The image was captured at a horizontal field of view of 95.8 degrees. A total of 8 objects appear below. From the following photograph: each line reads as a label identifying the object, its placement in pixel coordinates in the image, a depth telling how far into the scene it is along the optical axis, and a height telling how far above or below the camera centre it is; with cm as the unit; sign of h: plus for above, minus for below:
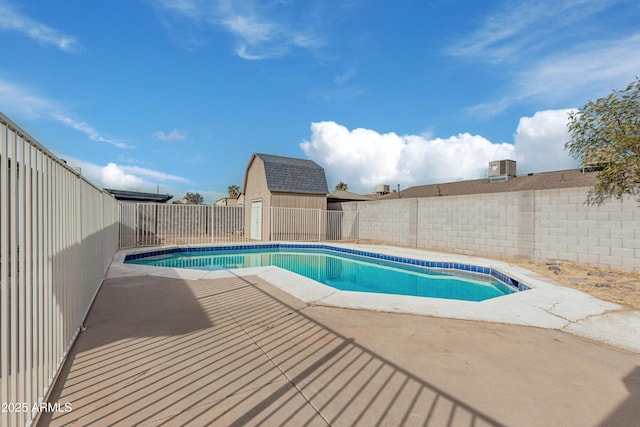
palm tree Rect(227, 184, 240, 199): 3818 +297
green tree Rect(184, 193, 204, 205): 5197 +284
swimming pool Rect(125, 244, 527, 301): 728 -188
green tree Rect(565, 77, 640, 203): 688 +190
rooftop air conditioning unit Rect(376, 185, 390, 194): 3090 +260
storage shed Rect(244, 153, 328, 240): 1590 +139
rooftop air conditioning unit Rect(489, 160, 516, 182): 2041 +319
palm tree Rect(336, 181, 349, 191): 4444 +421
